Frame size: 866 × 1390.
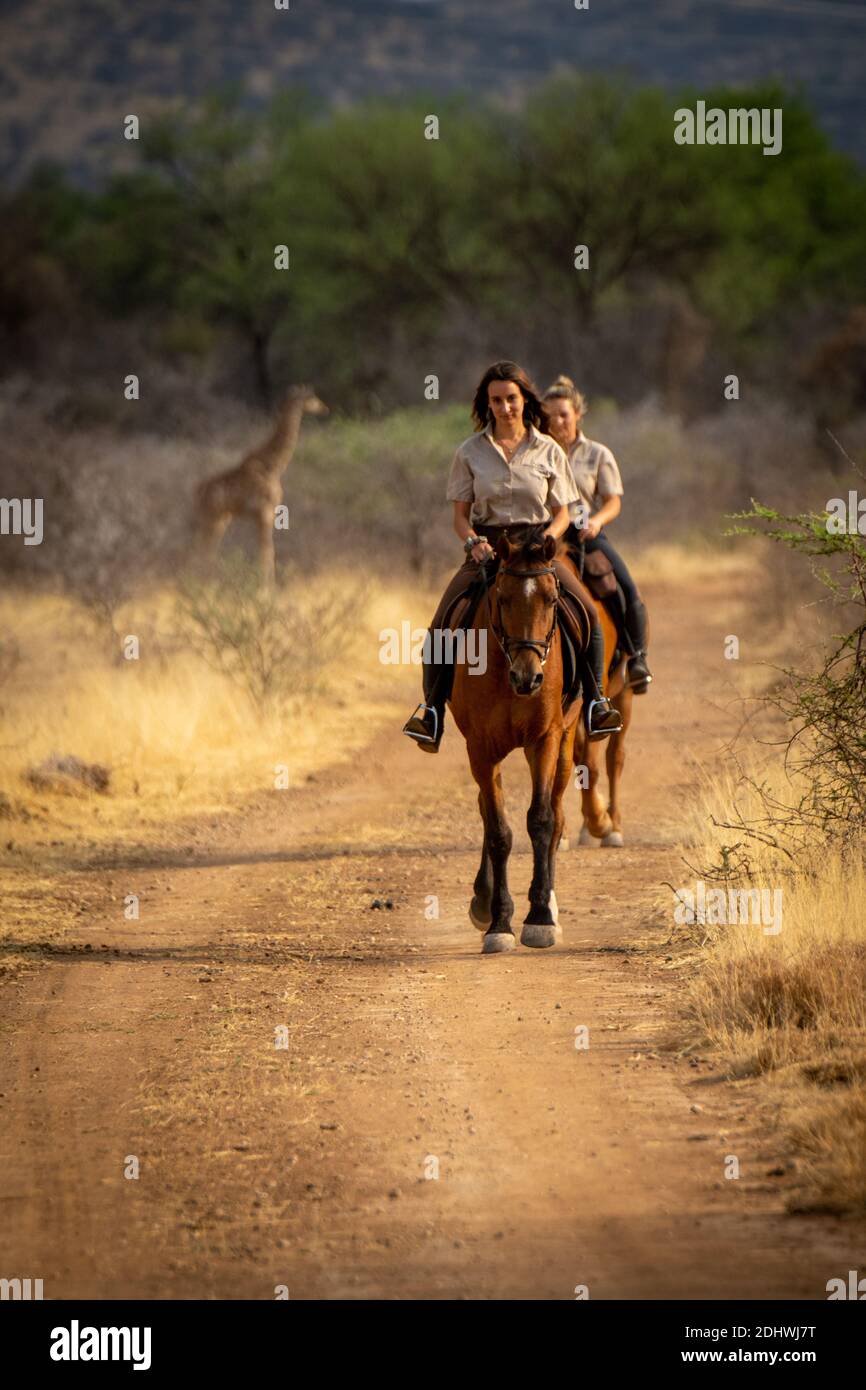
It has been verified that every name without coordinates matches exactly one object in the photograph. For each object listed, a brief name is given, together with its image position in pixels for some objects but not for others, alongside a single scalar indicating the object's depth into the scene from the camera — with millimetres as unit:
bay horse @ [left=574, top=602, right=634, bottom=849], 19156
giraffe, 35125
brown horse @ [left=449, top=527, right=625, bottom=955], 14836
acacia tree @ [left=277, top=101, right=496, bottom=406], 86375
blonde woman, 18687
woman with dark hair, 16000
